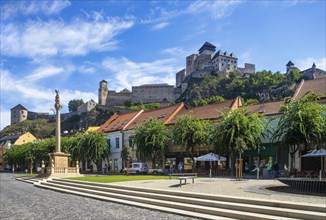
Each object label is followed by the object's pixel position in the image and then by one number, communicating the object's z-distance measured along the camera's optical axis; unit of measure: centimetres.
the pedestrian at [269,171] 3212
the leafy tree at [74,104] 18822
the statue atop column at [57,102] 4238
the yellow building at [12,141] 11462
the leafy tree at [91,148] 5550
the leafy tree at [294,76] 13575
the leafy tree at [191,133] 4188
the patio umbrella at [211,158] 3775
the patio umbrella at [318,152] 2894
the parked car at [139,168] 4700
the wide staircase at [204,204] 1171
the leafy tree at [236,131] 3631
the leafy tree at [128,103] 15790
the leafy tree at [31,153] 7038
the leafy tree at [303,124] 3116
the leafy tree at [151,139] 4656
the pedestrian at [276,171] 3158
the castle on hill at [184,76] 16138
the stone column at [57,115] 4084
